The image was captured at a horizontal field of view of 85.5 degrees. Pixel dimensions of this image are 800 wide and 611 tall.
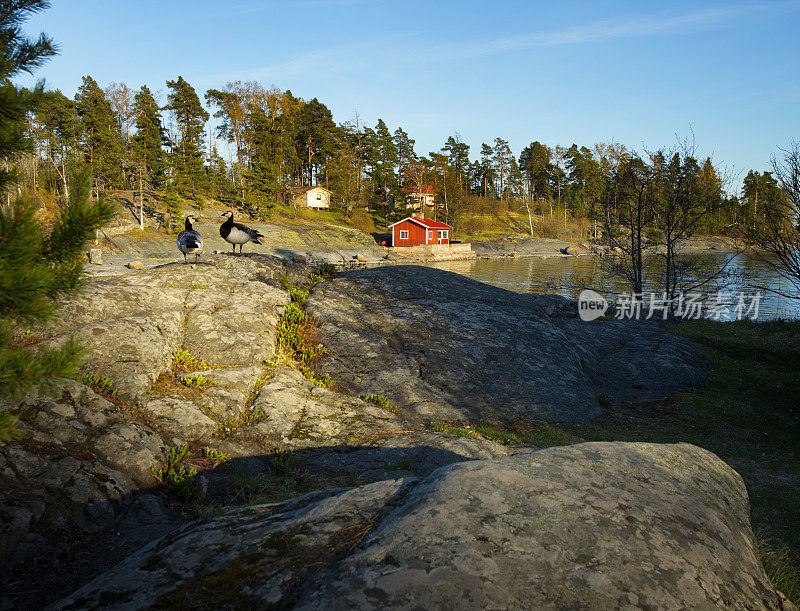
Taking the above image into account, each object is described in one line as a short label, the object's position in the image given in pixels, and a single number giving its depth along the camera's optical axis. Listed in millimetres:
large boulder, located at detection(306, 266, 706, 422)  8828
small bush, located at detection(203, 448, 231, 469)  5406
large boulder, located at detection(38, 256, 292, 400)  6383
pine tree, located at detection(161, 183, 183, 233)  49322
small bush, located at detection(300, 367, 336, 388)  7949
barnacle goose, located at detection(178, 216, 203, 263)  9453
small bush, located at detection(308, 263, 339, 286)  11405
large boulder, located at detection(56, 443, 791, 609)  2061
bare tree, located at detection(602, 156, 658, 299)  21766
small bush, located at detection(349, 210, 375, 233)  71938
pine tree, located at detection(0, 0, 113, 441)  2729
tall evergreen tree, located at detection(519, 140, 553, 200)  108812
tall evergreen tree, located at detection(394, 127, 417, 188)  86688
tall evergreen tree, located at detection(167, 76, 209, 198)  57312
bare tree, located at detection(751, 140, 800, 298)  14152
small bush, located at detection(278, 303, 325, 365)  8711
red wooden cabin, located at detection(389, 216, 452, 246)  66188
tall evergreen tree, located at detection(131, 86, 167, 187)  49969
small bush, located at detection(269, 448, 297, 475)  5565
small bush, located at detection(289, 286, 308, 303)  10148
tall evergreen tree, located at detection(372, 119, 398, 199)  83312
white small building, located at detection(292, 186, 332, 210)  77500
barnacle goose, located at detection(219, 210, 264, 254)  10797
